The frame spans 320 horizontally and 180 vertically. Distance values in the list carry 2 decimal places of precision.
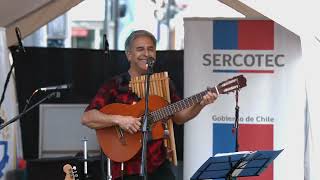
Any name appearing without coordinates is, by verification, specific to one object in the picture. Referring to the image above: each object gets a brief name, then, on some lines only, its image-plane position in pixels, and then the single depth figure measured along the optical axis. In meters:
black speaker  7.44
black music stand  6.11
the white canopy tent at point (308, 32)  6.27
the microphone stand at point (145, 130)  6.24
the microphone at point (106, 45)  7.36
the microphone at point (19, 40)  6.84
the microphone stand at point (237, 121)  6.86
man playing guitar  6.90
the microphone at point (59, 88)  6.29
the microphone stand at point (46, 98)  6.36
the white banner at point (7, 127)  7.41
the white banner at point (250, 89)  7.21
